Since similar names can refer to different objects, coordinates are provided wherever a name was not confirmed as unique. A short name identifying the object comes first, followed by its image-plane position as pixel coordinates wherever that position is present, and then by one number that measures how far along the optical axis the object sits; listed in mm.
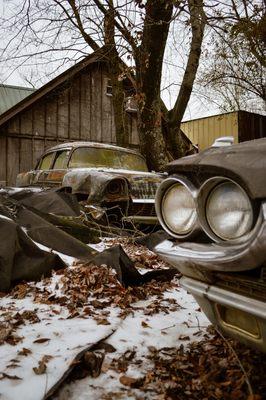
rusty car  4867
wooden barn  12734
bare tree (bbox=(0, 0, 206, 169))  7535
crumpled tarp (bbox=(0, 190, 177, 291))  2787
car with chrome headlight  1246
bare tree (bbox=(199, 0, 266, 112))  8250
